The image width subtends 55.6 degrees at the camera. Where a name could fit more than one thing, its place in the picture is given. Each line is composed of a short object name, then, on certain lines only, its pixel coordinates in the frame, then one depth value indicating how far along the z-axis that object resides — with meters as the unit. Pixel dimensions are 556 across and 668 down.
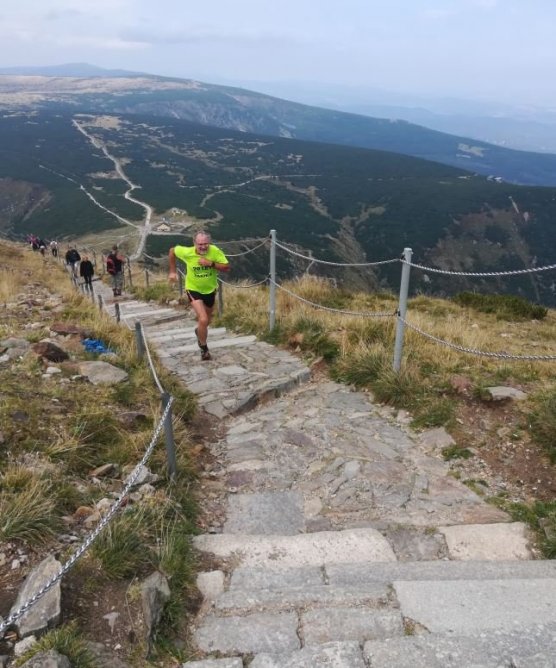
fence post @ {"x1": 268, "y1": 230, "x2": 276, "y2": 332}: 8.08
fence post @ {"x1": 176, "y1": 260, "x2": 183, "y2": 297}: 14.11
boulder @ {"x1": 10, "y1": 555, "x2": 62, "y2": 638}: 2.41
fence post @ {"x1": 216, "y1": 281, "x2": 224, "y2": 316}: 10.17
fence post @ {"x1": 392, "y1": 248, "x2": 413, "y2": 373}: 5.64
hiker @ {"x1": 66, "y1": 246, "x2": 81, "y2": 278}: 19.95
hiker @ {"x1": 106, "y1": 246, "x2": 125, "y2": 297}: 16.58
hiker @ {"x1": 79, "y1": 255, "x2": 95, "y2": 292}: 16.67
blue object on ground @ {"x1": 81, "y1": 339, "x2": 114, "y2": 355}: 6.82
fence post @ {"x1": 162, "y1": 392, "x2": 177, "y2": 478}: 3.90
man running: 7.66
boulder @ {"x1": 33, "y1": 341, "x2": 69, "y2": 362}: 6.00
